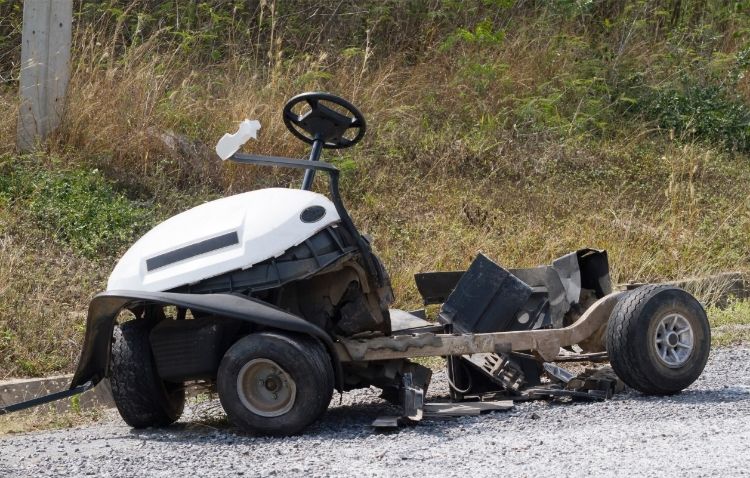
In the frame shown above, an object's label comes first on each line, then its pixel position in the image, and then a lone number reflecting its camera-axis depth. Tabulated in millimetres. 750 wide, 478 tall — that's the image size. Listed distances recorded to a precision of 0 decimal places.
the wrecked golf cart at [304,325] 11916
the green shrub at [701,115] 27644
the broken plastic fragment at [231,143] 12251
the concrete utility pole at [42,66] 21209
